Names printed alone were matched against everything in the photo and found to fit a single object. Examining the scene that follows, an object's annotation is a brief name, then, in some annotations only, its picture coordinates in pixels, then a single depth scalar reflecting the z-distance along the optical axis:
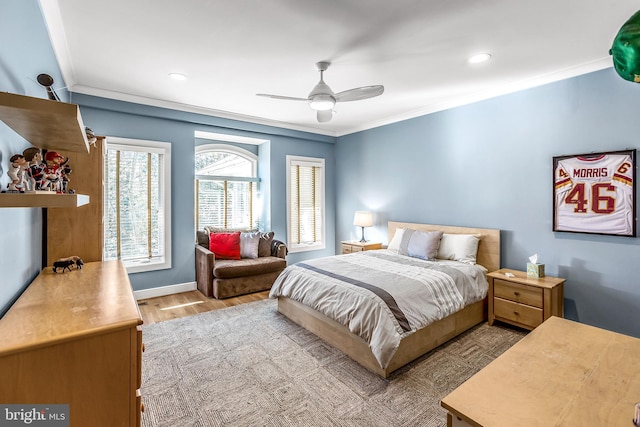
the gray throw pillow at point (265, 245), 4.88
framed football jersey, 2.79
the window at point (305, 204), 5.64
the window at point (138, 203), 3.97
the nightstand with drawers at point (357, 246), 4.97
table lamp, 5.12
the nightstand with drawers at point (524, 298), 2.95
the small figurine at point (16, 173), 1.42
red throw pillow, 4.59
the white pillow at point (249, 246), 4.74
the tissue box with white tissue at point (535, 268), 3.18
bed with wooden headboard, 2.46
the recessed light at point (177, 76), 3.24
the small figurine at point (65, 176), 2.13
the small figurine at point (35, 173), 1.62
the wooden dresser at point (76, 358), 1.07
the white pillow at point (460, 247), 3.67
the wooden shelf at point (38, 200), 1.15
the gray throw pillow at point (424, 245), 3.81
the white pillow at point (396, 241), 4.45
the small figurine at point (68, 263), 2.15
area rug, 1.96
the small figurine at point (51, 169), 1.79
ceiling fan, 2.82
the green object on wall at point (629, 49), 0.81
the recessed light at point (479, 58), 2.83
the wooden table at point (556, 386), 0.94
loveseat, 4.16
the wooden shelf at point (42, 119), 1.14
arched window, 5.13
